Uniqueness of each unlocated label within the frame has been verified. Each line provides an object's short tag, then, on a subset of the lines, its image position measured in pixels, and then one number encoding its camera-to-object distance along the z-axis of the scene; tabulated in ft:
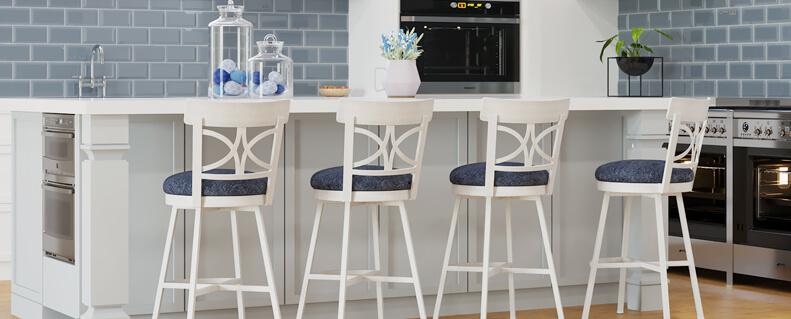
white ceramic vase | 16.25
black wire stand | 21.60
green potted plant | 22.04
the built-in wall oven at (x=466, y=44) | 22.07
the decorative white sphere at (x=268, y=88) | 15.94
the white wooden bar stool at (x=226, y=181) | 13.35
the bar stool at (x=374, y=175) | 13.97
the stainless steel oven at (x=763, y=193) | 19.53
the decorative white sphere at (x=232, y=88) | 15.88
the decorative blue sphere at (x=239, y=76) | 15.89
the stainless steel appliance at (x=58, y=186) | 14.83
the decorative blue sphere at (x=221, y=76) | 15.88
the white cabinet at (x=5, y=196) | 19.92
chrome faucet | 21.03
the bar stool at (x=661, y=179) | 15.67
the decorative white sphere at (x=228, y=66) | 15.94
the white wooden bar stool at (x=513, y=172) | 14.75
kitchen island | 14.17
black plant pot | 22.06
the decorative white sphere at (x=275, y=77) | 16.02
